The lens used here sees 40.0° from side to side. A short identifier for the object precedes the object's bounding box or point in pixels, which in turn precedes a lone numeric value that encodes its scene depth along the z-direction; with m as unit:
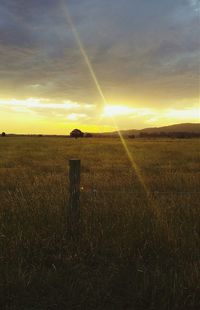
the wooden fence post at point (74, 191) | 4.47
